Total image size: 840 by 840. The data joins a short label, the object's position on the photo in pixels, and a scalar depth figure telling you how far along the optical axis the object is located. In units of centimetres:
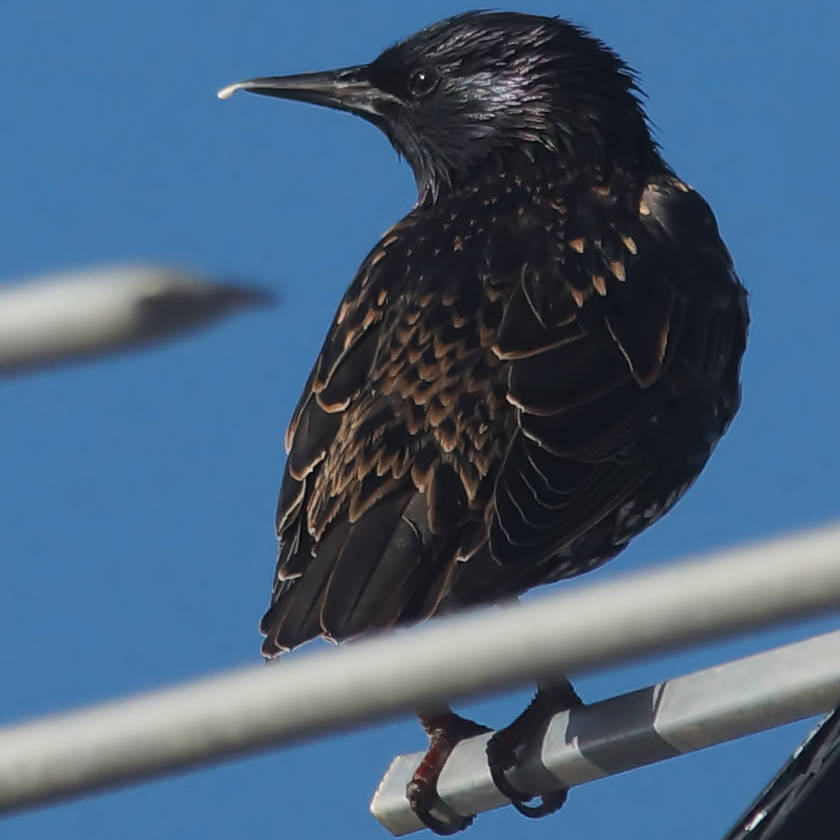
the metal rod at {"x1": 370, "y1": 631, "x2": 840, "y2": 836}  284
